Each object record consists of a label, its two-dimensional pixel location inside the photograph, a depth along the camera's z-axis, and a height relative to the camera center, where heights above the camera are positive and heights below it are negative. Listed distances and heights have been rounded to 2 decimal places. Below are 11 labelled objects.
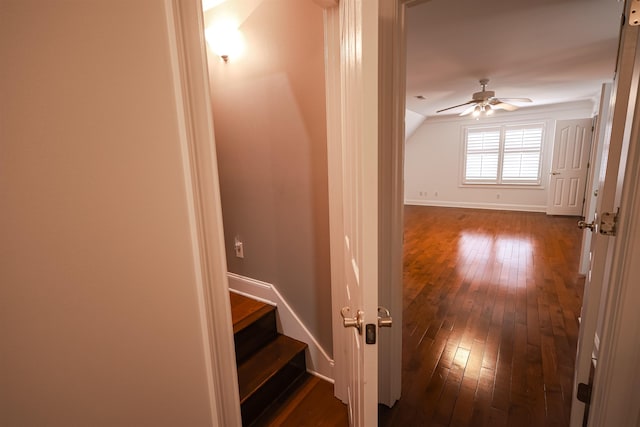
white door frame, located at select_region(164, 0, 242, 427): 0.63 -0.05
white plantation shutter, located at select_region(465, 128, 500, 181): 6.62 +0.33
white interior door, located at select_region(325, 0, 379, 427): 0.62 +0.00
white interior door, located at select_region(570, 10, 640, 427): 0.94 -0.12
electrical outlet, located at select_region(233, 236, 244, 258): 2.05 -0.52
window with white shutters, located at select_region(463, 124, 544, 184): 6.23 +0.30
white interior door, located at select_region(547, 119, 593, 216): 5.27 +0.00
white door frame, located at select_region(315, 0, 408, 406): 1.23 -0.05
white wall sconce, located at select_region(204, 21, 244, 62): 1.71 +0.84
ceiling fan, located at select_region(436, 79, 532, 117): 3.76 +0.92
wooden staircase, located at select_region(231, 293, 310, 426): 1.51 -1.09
